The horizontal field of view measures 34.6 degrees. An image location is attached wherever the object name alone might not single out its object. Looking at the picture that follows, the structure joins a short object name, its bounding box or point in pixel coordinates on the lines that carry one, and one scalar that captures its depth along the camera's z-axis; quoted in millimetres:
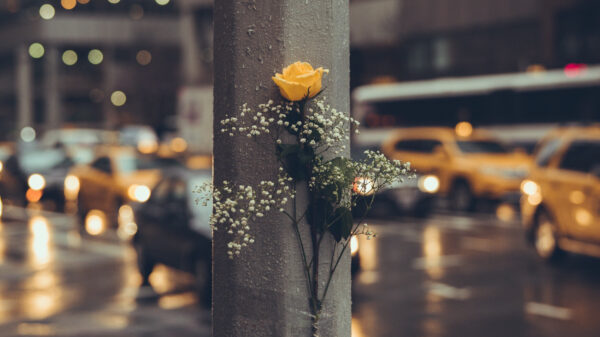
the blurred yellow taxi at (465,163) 22453
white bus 26031
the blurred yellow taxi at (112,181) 18875
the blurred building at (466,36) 33188
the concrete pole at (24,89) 91625
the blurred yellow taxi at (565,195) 12492
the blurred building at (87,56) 89188
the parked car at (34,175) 24203
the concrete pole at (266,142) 3062
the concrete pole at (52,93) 88875
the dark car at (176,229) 10906
